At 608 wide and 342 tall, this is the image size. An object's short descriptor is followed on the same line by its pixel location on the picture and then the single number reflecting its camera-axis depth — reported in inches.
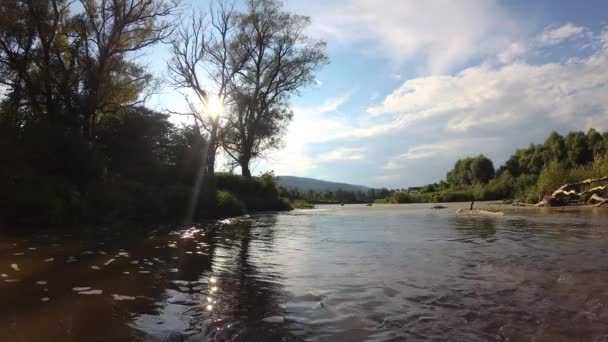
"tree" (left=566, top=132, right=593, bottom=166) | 2022.1
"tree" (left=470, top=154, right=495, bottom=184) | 2684.5
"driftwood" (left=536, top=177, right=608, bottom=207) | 727.5
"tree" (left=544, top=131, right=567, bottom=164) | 2156.5
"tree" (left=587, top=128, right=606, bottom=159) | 1992.2
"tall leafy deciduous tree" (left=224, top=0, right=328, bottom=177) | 1170.0
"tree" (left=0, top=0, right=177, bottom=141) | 651.5
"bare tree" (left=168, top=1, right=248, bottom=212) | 1045.2
